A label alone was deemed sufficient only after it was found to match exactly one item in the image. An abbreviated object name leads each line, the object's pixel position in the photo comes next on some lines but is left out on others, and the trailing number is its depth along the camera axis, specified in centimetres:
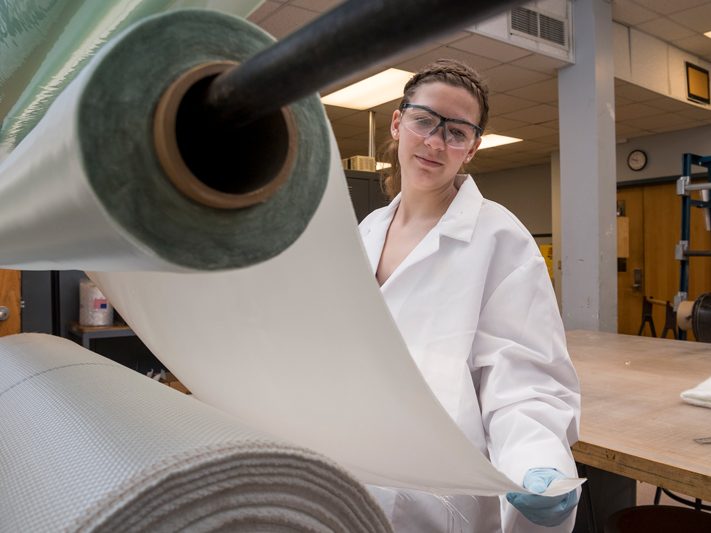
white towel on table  167
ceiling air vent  422
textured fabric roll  29
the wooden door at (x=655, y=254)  698
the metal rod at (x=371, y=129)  552
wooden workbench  125
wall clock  718
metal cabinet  362
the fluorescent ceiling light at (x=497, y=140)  732
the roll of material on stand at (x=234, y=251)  23
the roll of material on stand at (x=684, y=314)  353
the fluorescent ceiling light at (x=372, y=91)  487
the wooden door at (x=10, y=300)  210
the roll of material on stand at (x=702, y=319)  312
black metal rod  19
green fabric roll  42
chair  160
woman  105
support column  453
